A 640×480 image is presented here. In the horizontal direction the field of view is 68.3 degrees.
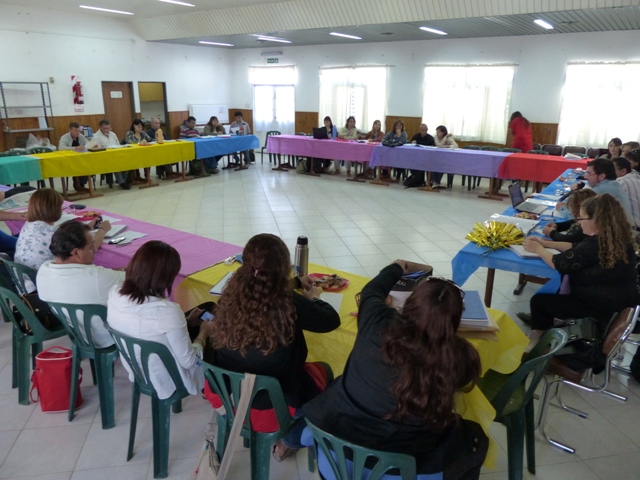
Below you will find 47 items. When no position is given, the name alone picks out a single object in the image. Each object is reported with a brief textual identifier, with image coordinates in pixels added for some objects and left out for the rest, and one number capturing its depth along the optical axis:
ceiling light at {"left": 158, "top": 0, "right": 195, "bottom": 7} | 7.97
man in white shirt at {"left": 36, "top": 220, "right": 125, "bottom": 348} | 2.23
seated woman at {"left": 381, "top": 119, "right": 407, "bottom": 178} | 8.63
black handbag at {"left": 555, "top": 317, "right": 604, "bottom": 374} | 2.22
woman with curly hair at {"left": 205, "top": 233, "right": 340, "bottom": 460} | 1.67
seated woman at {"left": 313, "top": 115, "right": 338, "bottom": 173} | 9.82
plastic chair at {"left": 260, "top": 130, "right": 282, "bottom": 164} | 10.98
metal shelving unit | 8.80
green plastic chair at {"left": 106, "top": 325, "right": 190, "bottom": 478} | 1.93
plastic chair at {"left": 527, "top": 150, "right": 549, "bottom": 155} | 8.16
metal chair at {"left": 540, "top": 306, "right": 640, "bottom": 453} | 2.11
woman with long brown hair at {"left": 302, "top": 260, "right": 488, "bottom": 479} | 1.33
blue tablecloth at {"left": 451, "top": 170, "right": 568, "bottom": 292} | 2.84
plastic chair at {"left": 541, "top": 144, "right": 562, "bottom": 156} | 8.61
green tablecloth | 6.25
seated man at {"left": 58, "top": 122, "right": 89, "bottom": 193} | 7.58
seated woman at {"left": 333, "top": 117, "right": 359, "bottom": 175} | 9.82
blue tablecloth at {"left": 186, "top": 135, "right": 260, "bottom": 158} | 9.06
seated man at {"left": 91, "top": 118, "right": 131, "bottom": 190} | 7.83
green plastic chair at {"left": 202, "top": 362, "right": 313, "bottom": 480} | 1.68
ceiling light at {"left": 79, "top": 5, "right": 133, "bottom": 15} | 8.89
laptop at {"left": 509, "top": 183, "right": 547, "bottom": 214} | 4.12
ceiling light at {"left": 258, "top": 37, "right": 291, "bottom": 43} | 10.71
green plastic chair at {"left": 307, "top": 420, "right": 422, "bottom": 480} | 1.32
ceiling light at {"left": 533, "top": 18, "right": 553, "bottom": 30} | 7.38
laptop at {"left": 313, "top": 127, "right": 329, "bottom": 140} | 9.52
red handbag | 2.46
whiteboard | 12.80
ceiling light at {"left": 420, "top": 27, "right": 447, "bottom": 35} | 8.57
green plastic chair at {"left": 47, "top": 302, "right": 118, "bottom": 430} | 2.22
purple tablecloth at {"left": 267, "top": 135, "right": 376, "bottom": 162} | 8.83
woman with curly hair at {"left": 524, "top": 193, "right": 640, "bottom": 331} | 2.58
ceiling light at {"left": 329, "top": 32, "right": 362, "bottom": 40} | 9.39
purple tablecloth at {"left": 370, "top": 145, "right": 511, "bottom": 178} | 7.61
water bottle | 2.38
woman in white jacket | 1.93
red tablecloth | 7.11
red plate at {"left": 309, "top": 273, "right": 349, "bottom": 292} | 2.36
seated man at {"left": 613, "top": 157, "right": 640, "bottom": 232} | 4.13
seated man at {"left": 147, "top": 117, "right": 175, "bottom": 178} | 8.96
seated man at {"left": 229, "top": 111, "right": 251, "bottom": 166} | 10.45
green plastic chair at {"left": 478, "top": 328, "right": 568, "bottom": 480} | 1.81
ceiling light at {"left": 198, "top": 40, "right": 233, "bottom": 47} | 12.17
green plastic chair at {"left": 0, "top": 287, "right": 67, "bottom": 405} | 2.48
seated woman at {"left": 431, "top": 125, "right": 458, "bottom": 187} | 8.69
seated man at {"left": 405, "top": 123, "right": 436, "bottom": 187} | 8.76
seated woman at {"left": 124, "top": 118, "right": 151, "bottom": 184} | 8.48
